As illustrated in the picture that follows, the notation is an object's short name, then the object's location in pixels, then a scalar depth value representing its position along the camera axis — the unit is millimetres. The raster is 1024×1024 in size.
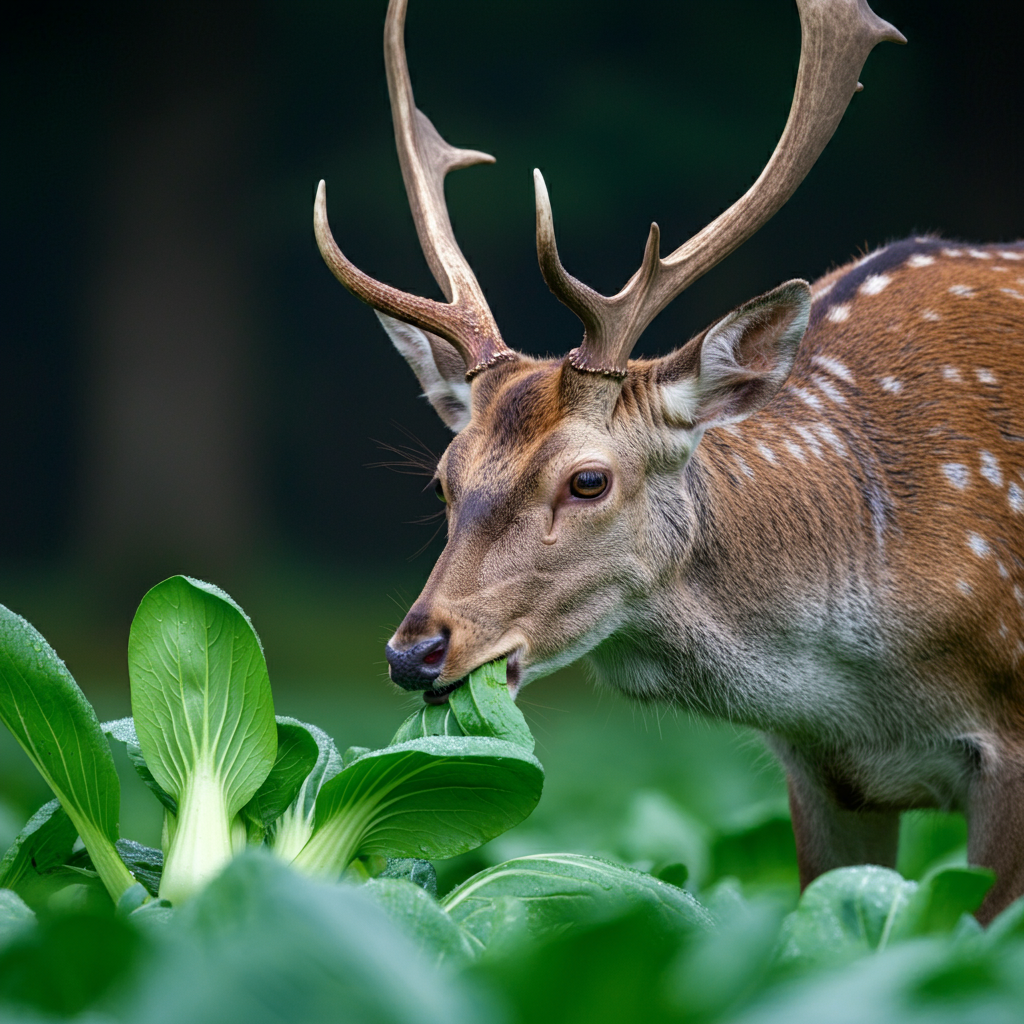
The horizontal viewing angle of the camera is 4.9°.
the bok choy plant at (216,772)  7129
